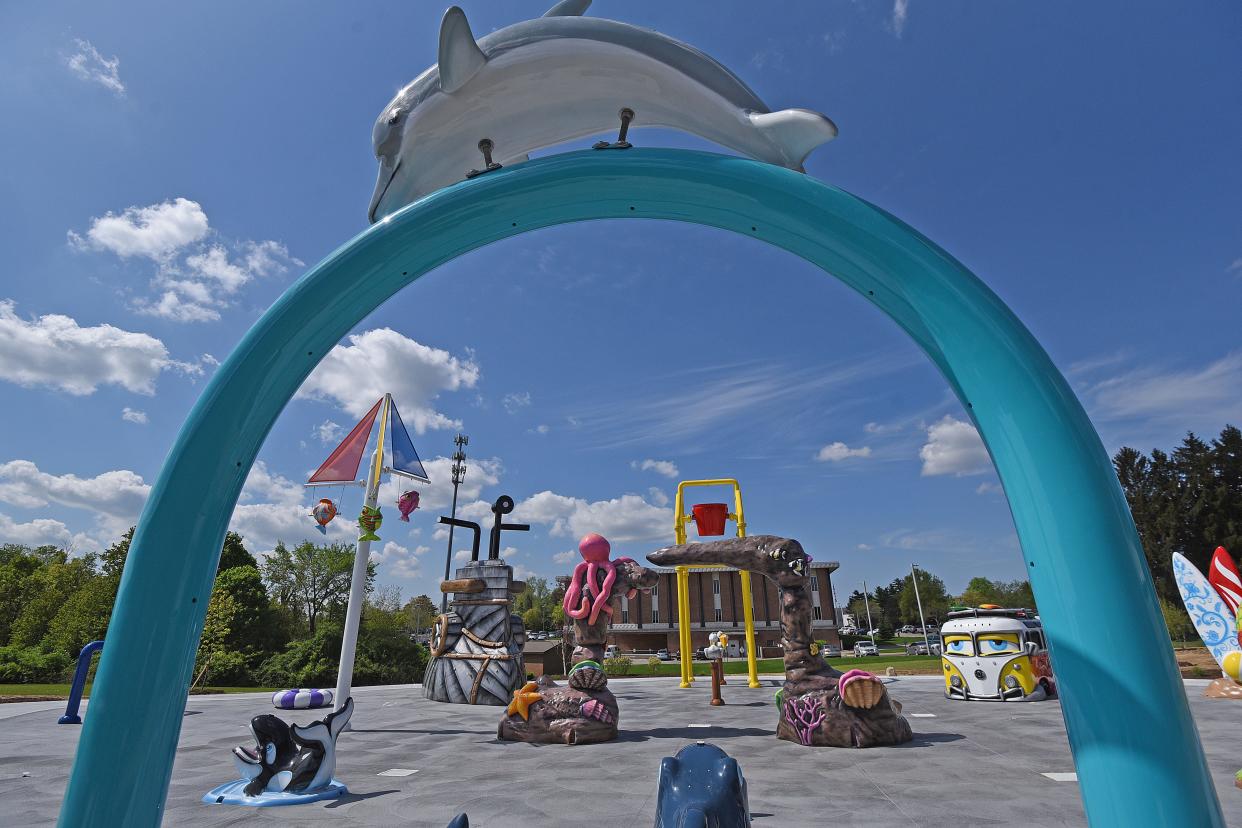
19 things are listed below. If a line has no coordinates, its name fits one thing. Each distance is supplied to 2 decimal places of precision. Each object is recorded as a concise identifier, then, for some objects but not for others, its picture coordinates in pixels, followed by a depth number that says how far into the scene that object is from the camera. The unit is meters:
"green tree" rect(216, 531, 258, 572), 27.32
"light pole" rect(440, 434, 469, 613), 34.16
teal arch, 1.79
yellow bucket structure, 12.41
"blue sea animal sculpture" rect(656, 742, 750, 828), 2.14
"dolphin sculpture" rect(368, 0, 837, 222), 2.99
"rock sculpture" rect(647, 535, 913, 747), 6.60
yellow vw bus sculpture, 10.37
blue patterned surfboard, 10.12
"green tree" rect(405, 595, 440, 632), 59.33
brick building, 42.78
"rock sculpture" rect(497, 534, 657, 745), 7.25
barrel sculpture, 12.55
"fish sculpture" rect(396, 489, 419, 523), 11.38
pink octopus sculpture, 8.25
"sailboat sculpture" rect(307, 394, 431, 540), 10.29
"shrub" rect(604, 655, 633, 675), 22.86
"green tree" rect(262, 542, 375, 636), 35.47
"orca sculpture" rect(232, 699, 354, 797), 5.04
